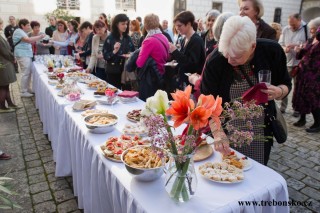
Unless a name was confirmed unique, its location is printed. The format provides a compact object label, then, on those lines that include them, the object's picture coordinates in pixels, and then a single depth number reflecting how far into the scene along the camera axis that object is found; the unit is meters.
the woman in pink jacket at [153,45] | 3.28
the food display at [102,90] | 3.00
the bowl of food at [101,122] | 1.91
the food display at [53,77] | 3.87
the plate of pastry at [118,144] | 1.56
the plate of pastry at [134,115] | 2.17
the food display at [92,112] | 2.29
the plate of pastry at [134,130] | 1.89
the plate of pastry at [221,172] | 1.30
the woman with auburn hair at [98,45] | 4.34
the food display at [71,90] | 2.82
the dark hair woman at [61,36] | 6.53
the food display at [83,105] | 2.44
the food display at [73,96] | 2.75
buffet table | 1.19
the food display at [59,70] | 4.34
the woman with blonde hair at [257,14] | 2.58
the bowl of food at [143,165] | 1.29
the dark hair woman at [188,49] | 3.24
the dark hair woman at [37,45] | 6.23
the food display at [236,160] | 1.43
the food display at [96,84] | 3.28
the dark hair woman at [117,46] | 4.07
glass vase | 1.09
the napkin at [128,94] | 2.76
